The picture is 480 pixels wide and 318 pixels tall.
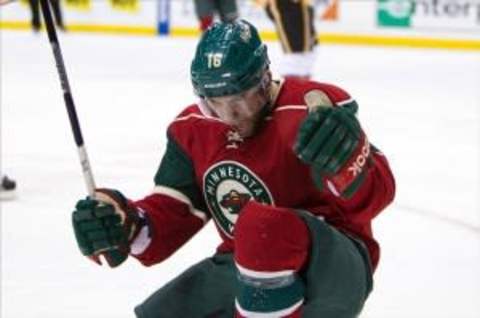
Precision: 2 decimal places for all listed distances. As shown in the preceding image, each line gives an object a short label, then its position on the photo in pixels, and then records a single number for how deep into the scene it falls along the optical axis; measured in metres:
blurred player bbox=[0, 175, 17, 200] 5.81
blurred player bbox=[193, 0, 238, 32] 10.67
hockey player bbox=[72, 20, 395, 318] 2.64
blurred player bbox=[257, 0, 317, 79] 9.09
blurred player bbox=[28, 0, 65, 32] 15.41
